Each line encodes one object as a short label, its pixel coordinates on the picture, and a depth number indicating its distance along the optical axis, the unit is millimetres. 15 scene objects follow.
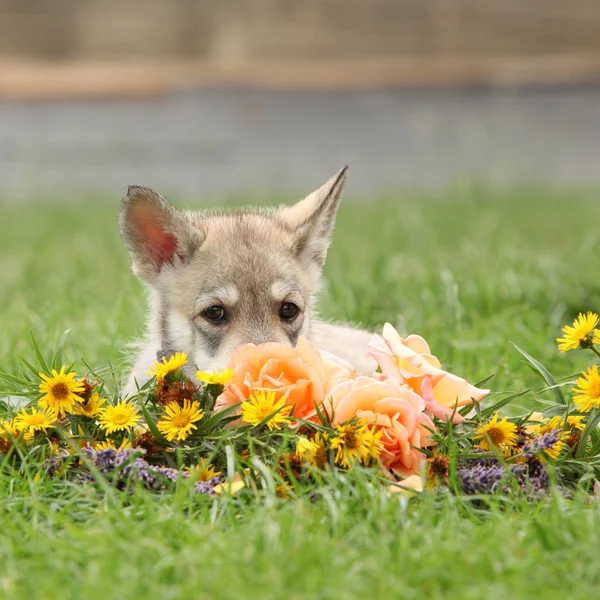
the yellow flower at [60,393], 5863
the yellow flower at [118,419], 5777
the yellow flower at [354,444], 5555
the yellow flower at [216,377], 5777
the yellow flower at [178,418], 5773
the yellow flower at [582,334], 6018
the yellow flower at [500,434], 5836
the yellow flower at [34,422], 5812
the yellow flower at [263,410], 5777
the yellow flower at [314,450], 5586
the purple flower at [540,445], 5656
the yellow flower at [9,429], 5789
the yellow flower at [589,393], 5918
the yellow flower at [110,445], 5762
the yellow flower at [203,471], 5331
